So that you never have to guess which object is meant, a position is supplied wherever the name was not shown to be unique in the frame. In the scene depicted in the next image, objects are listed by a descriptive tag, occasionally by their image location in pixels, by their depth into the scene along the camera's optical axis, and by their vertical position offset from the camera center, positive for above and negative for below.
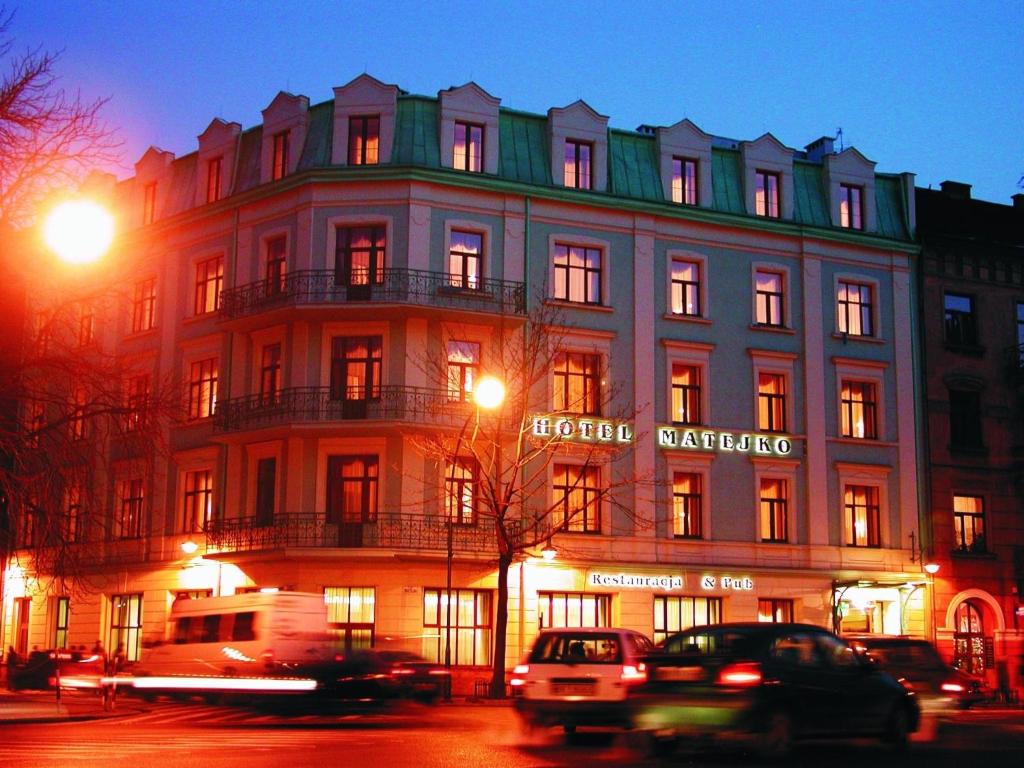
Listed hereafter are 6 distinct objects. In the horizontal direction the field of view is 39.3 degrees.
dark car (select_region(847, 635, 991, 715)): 24.83 -0.90
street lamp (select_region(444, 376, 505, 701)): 33.84 +4.97
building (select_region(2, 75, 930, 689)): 40.75 +7.58
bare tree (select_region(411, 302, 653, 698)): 39.75 +4.54
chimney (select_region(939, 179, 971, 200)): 52.62 +15.55
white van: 27.98 -0.64
